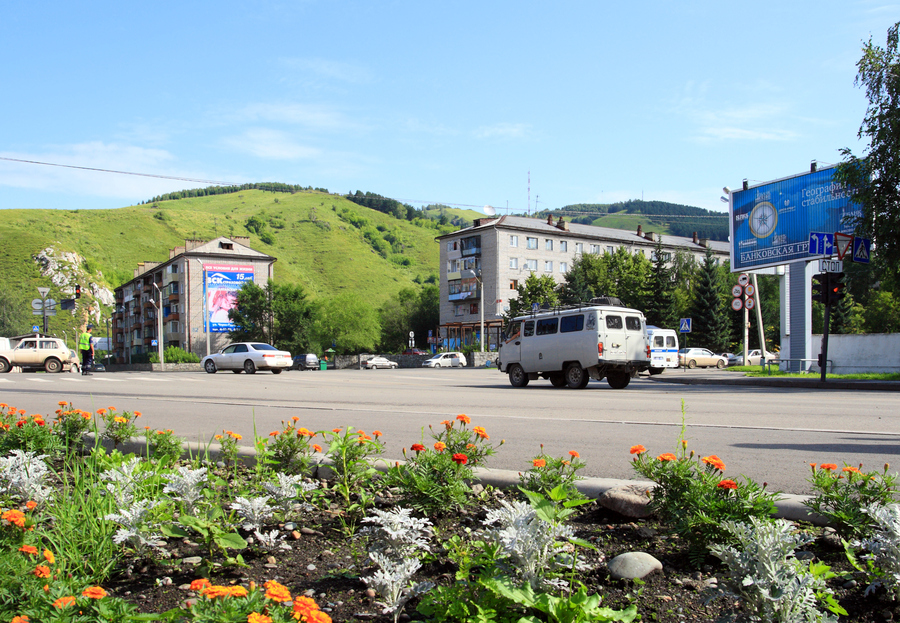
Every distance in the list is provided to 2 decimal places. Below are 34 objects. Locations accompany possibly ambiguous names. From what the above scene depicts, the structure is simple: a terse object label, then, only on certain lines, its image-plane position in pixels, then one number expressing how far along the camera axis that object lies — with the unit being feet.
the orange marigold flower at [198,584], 7.03
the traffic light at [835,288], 70.08
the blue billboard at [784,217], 96.63
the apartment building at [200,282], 278.46
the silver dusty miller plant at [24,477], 13.24
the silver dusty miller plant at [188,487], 11.63
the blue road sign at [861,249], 74.38
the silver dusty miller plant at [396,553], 8.63
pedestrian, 94.68
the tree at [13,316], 285.43
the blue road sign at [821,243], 91.76
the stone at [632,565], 9.62
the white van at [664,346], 111.65
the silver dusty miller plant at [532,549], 8.39
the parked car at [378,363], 212.84
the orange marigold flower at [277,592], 6.60
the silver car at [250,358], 102.99
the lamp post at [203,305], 277.72
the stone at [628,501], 11.69
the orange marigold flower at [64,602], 7.53
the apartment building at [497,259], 288.10
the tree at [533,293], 230.27
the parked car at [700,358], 175.63
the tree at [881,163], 67.56
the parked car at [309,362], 204.23
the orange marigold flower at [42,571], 8.18
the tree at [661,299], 210.71
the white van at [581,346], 65.05
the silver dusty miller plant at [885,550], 8.55
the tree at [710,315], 208.23
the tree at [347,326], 282.15
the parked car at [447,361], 199.31
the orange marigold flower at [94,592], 7.27
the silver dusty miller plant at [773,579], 7.51
